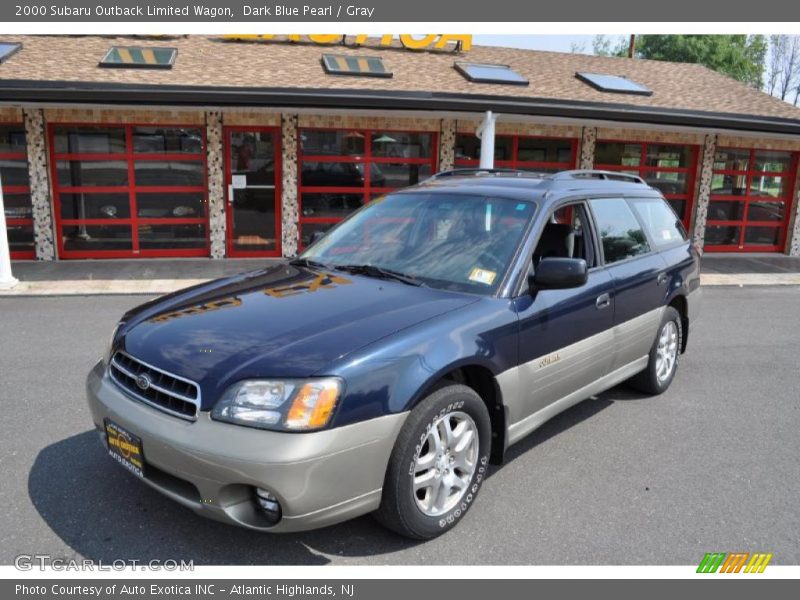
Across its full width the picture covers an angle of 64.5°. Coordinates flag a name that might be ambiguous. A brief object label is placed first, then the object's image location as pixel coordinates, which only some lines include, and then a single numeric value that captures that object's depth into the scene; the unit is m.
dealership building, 11.17
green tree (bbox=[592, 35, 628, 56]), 55.09
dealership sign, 14.40
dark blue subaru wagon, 2.69
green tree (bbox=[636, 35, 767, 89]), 41.94
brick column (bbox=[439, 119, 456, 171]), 13.22
